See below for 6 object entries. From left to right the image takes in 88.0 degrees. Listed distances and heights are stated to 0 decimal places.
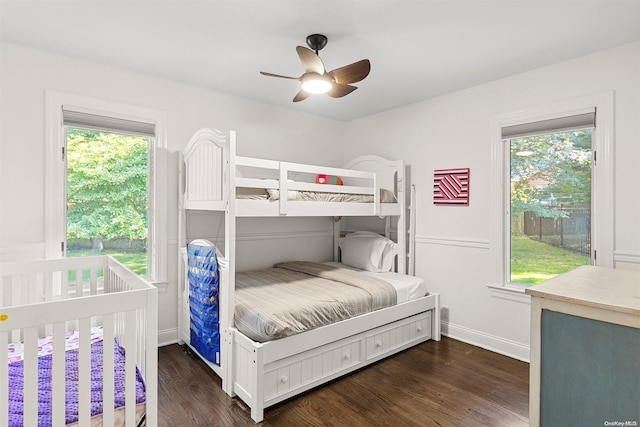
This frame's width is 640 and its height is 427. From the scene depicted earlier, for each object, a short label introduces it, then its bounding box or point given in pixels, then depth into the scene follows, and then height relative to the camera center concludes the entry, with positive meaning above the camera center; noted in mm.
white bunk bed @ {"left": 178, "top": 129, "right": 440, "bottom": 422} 2160 -839
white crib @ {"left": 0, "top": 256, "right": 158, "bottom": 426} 1129 -640
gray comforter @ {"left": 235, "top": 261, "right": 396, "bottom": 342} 2186 -654
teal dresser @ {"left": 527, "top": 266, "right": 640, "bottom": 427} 1149 -527
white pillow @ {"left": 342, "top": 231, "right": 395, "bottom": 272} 3564 -451
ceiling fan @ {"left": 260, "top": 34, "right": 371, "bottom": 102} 2109 +938
